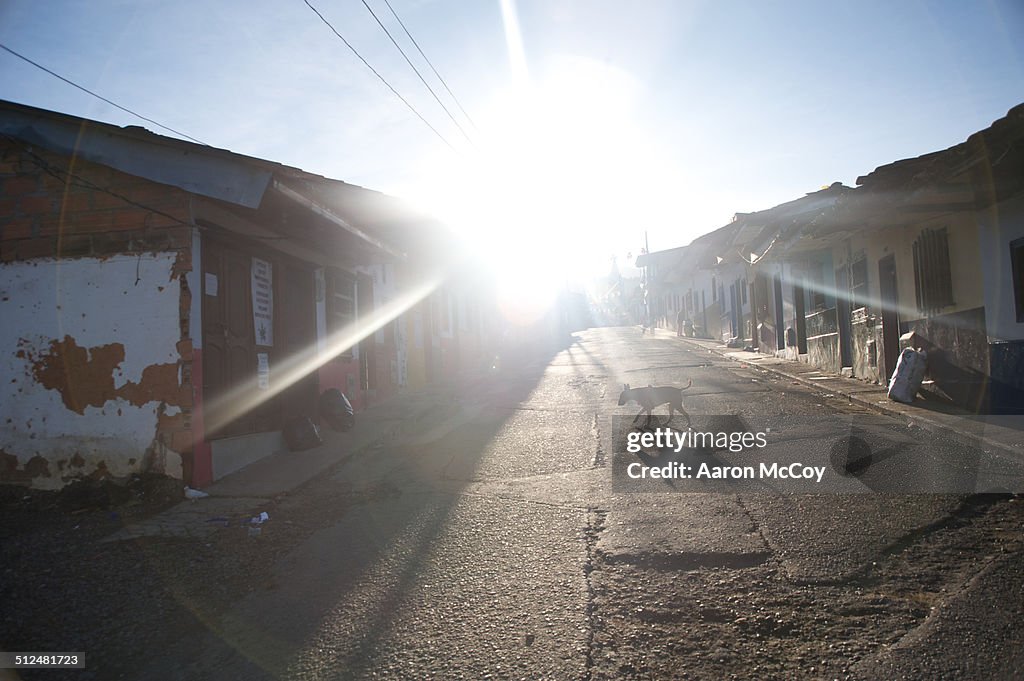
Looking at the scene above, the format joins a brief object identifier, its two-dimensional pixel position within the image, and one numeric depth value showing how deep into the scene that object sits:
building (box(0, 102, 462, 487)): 6.02
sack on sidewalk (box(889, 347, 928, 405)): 8.80
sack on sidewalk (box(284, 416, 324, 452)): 7.78
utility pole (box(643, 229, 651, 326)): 58.19
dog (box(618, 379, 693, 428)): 7.30
